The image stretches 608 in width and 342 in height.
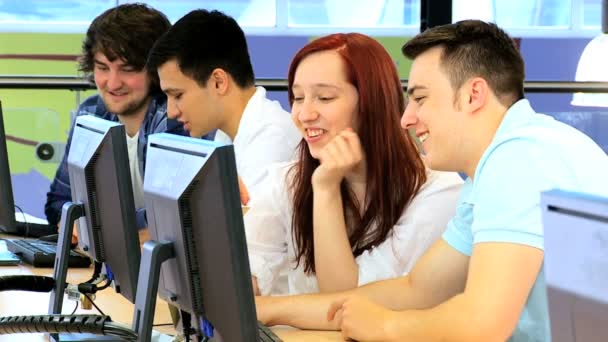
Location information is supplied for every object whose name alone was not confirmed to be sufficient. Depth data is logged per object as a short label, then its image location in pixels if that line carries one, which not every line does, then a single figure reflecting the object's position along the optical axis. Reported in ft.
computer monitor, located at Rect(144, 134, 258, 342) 7.20
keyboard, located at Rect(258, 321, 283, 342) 8.94
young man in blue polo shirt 8.14
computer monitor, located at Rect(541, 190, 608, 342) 4.56
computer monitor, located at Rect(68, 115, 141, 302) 9.65
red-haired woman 11.00
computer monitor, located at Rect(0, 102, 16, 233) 13.53
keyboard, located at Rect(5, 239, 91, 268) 13.59
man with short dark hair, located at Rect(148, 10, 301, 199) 14.36
